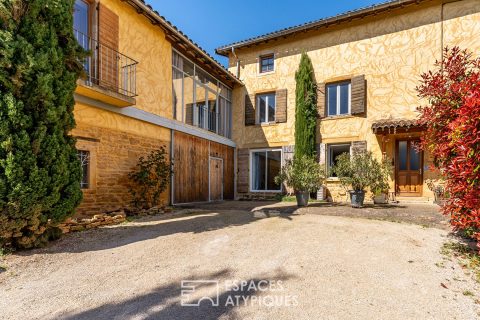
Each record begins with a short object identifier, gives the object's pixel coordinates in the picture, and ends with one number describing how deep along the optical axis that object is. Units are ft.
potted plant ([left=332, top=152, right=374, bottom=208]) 26.40
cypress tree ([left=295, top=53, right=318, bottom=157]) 36.14
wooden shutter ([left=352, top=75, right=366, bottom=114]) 34.06
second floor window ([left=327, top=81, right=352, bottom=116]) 36.09
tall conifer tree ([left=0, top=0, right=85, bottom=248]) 12.16
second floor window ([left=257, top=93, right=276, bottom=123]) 41.39
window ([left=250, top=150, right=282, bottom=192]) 40.57
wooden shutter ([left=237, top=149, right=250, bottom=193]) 41.47
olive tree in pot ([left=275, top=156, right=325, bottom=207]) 27.27
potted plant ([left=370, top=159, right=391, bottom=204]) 26.29
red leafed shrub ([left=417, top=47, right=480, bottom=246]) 10.62
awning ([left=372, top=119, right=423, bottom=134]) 29.55
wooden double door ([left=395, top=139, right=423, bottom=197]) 31.76
